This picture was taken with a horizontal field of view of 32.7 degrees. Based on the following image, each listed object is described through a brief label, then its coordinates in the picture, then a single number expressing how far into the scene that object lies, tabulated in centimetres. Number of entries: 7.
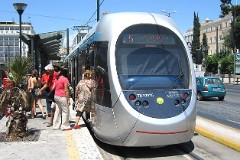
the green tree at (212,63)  7591
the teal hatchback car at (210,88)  2534
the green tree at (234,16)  6606
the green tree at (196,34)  11338
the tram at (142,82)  788
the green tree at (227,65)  6391
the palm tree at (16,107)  930
